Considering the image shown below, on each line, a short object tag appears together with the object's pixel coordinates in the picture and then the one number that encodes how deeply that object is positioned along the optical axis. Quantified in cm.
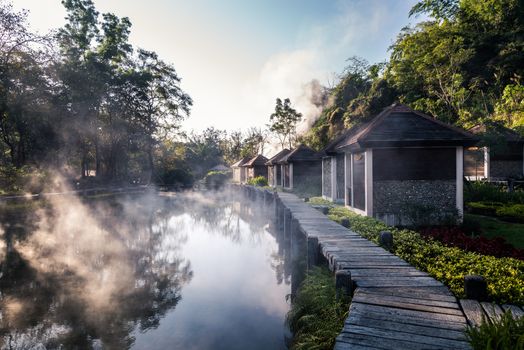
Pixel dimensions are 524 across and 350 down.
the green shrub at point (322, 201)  1792
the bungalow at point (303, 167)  2870
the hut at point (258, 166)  4600
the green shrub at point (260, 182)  3789
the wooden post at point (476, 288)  463
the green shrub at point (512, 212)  1290
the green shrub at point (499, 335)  318
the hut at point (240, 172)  5621
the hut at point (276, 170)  3494
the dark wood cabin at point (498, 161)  2244
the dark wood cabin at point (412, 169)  1247
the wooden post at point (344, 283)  511
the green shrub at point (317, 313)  479
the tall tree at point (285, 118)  6153
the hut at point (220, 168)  6915
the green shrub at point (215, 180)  5448
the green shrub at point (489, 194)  1562
